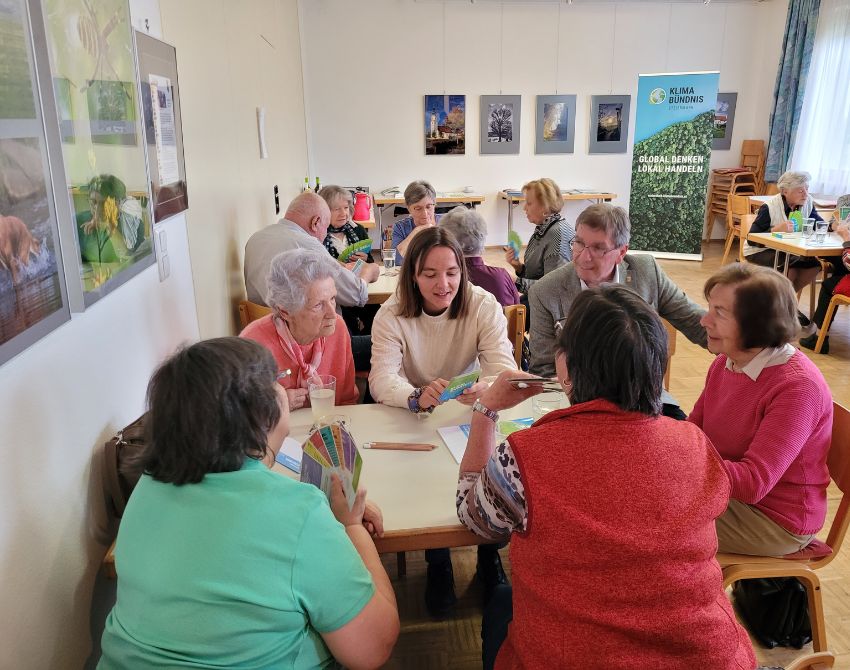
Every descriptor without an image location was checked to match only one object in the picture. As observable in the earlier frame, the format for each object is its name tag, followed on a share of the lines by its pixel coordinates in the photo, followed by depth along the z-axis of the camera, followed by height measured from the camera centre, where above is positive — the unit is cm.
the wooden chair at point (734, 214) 739 -74
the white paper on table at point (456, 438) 179 -82
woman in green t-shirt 103 -65
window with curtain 781 +59
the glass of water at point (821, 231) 527 -63
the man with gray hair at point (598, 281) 264 -53
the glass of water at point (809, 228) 550 -62
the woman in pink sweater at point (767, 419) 169 -72
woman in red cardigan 109 -63
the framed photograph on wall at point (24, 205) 118 -10
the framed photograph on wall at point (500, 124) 901 +44
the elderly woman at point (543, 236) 406 -51
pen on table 182 -82
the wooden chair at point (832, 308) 472 -115
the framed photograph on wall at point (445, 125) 895 +43
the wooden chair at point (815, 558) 173 -110
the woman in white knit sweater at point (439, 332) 235 -66
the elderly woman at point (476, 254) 348 -54
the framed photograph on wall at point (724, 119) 933 +53
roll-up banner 826 -4
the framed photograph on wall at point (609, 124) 918 +45
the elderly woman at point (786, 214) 575 -54
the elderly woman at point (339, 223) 478 -52
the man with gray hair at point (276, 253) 342 -54
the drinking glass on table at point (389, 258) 455 -72
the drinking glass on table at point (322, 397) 201 -75
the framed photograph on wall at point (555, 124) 909 +45
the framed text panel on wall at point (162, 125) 215 +11
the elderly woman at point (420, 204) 486 -37
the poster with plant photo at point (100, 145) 149 +3
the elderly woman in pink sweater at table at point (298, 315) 225 -57
